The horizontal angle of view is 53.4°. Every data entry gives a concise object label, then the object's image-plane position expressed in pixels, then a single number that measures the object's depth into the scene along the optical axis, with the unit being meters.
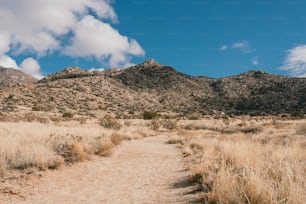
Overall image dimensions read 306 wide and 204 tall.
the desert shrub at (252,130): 33.36
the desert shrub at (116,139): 20.85
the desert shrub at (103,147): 15.12
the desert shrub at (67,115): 52.50
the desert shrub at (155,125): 44.47
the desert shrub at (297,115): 55.41
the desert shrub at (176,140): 25.13
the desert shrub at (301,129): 26.54
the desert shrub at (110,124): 36.75
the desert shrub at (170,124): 46.79
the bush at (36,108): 57.55
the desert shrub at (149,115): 59.91
